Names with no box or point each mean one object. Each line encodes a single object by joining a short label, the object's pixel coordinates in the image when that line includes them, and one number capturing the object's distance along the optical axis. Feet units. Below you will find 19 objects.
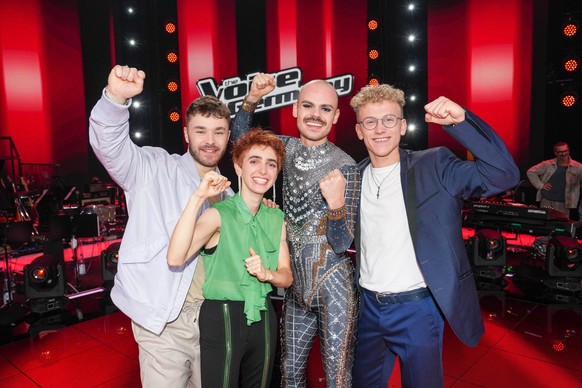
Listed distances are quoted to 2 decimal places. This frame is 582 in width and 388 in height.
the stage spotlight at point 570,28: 24.13
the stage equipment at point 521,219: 19.83
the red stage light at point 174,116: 32.14
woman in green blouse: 5.71
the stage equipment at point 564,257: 17.25
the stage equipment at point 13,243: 15.70
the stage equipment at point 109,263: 18.81
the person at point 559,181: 23.61
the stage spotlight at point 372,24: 28.17
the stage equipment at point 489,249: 19.27
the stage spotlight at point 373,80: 27.84
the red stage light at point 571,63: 24.43
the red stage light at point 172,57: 31.89
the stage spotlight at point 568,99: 24.70
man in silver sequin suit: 6.71
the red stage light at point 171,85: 32.14
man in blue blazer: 5.86
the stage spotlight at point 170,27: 31.53
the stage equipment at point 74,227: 19.67
